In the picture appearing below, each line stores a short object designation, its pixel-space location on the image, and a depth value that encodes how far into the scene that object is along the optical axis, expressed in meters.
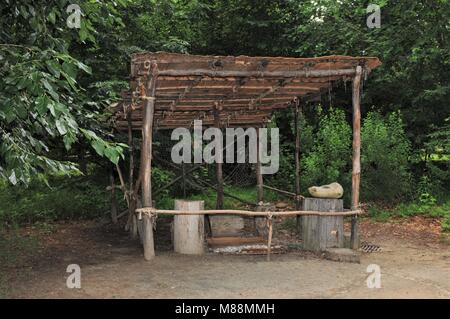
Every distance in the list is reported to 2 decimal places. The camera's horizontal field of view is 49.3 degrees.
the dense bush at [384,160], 13.02
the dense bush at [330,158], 13.45
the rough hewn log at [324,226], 8.36
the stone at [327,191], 8.75
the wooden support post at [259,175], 11.13
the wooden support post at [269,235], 7.84
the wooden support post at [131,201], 10.48
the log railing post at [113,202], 12.55
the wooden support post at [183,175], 13.36
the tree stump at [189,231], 8.16
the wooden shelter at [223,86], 7.20
